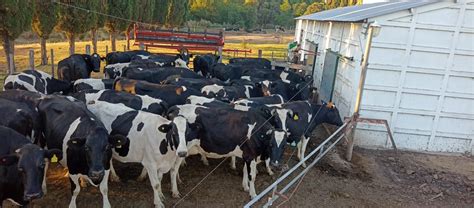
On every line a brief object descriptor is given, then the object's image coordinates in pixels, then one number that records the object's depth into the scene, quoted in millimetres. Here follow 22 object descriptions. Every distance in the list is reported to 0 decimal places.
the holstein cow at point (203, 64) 17141
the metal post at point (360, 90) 9062
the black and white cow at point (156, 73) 12484
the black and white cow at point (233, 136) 7484
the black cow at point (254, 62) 17989
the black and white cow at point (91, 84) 10305
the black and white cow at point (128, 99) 8562
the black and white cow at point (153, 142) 6564
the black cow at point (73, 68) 13617
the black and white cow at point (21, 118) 6734
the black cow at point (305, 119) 8906
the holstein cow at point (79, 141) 5793
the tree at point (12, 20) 15266
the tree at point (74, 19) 19734
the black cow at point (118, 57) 16781
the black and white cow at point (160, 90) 9922
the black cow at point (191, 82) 11289
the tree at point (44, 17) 18406
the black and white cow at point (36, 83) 9914
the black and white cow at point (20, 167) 5043
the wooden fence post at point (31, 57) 15414
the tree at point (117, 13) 24828
